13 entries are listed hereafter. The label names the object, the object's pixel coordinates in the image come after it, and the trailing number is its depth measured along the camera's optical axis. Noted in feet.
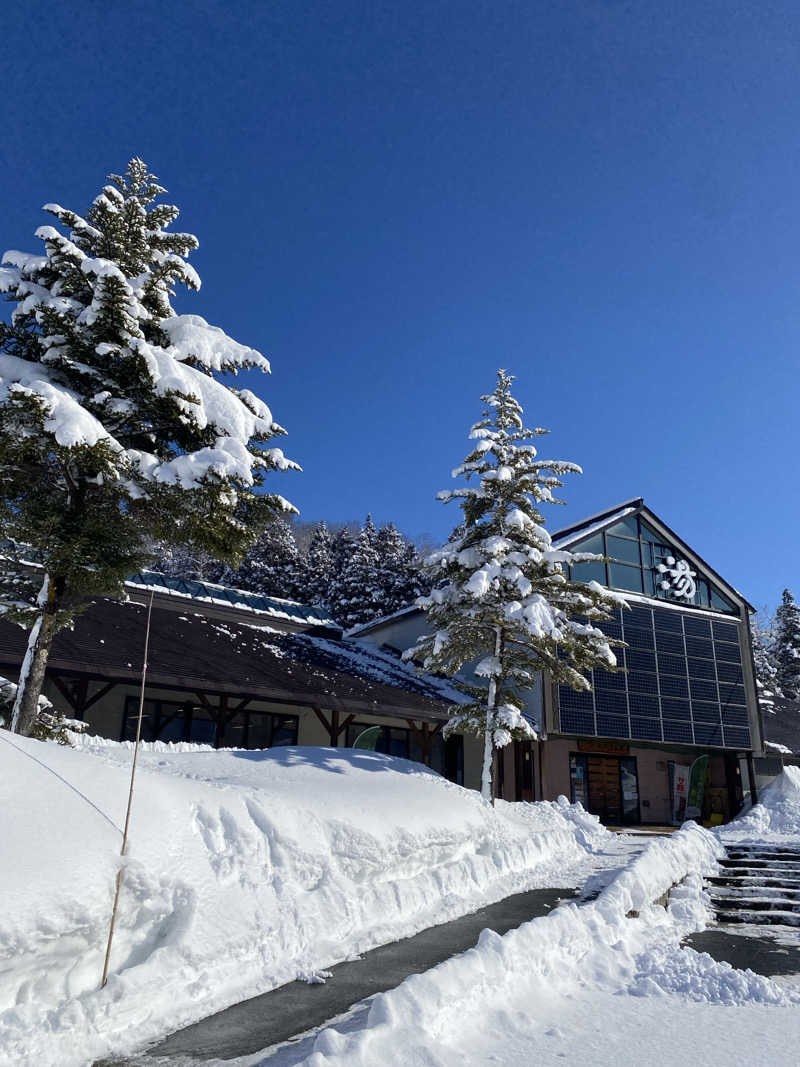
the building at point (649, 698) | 83.35
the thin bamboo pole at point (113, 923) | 16.57
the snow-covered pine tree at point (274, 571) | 163.02
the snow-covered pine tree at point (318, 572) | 163.53
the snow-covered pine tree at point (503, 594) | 52.60
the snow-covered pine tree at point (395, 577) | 153.17
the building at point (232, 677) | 51.19
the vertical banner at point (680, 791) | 95.45
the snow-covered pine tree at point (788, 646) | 158.79
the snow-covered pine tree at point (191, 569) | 176.01
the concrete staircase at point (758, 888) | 35.78
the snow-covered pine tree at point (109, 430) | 29.19
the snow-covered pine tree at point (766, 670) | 121.70
